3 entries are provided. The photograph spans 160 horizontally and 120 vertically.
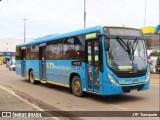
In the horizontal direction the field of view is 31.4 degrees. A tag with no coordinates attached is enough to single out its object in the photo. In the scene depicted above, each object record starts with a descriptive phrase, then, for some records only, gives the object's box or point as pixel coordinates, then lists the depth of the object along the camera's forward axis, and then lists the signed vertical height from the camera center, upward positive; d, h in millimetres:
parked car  39875 -775
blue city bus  10484 -84
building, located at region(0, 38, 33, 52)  91750 +5415
